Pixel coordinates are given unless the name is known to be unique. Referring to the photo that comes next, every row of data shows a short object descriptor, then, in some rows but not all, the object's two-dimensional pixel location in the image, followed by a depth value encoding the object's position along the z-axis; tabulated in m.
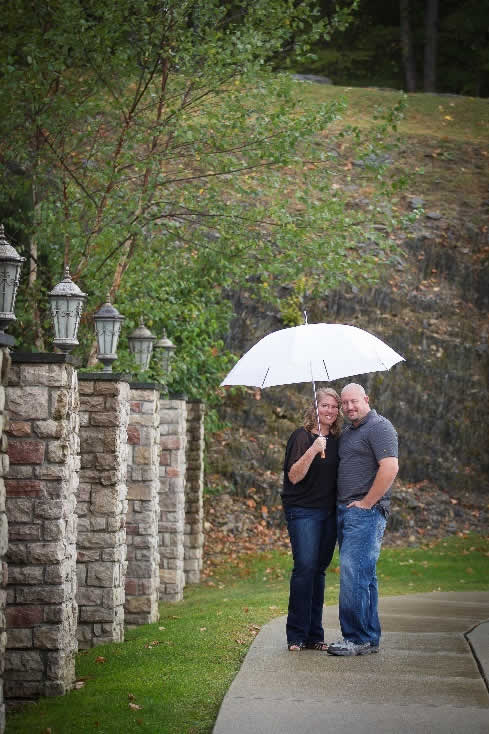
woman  15.93
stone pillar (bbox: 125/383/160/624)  23.53
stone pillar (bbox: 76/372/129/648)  19.86
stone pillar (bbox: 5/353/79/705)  14.98
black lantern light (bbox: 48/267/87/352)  18.02
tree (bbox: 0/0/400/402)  28.02
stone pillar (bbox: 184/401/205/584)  34.97
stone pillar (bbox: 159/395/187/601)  29.69
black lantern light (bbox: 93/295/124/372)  21.42
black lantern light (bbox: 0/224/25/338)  14.07
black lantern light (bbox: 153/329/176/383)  30.25
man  15.54
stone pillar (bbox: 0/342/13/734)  11.75
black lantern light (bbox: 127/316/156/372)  26.39
